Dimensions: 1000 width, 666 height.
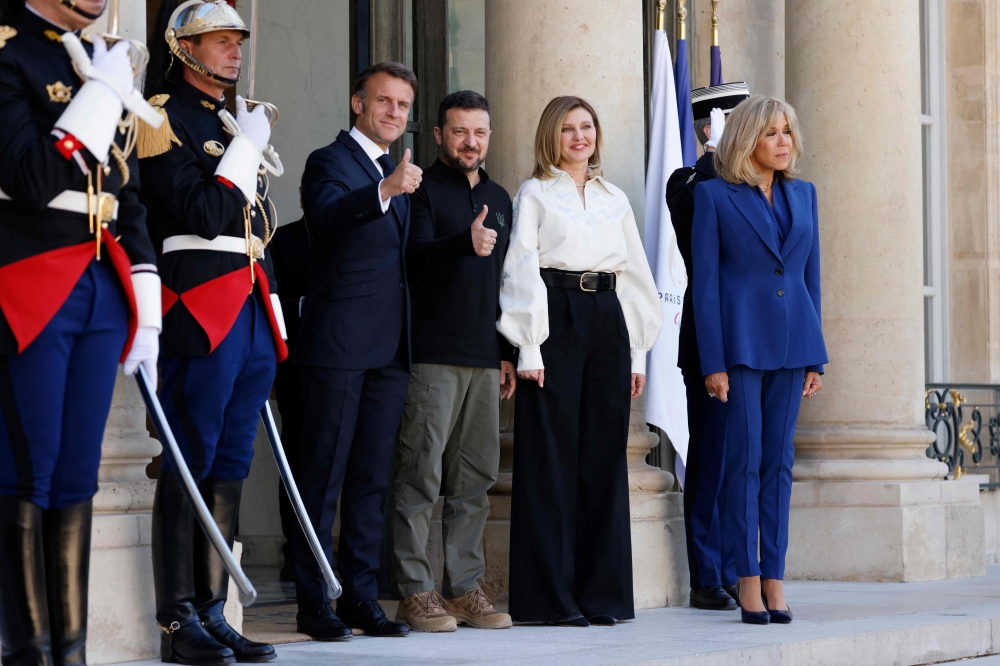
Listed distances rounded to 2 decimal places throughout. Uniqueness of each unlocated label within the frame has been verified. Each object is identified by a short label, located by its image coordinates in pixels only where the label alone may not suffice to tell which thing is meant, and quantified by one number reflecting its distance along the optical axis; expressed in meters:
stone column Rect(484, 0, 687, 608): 12.62
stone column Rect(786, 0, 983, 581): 15.29
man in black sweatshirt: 10.83
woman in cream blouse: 11.17
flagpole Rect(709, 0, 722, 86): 15.68
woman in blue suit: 11.23
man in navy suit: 10.20
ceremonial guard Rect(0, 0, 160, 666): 7.37
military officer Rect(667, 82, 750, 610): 12.44
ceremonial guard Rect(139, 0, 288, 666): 8.70
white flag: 13.76
